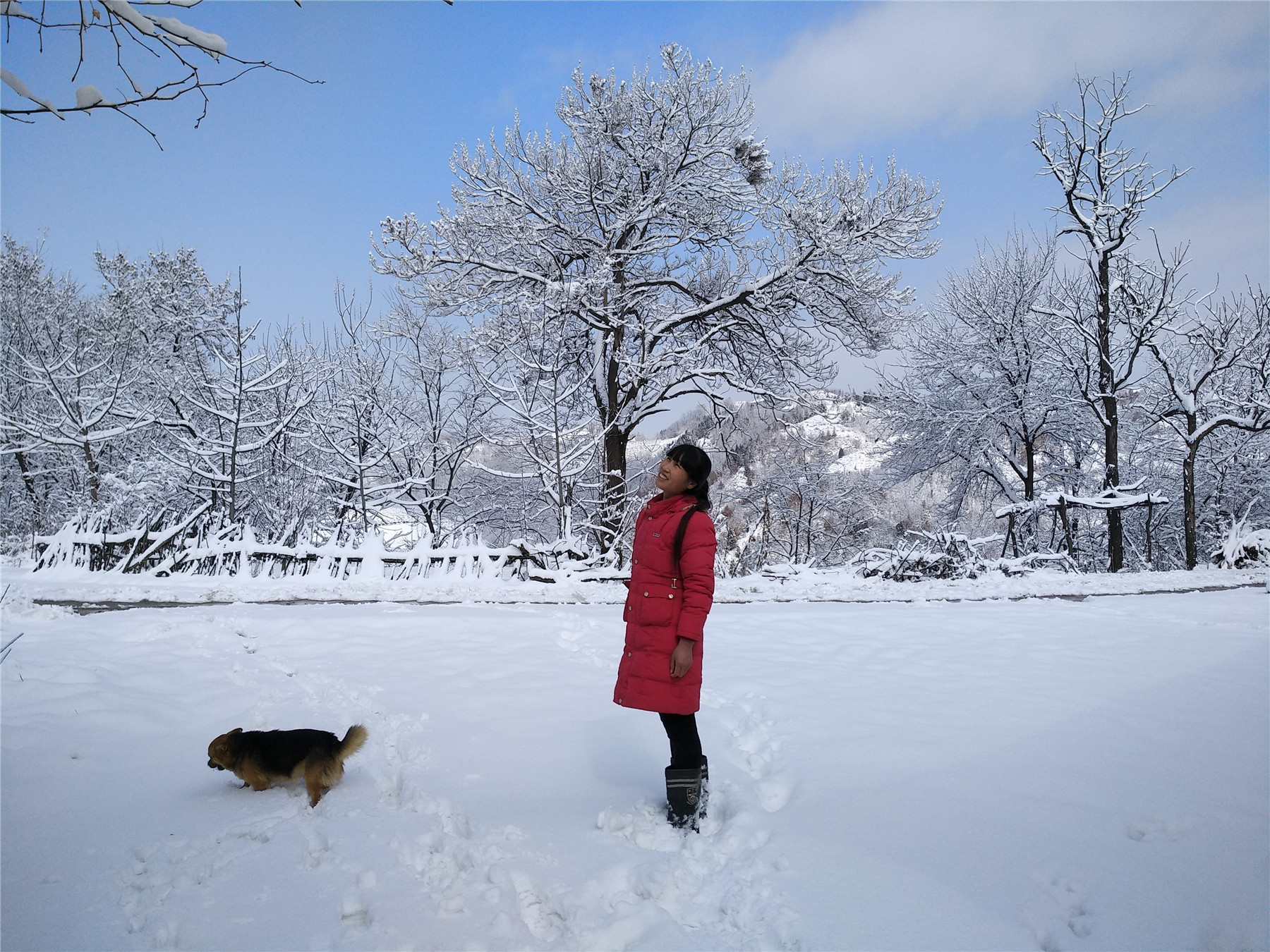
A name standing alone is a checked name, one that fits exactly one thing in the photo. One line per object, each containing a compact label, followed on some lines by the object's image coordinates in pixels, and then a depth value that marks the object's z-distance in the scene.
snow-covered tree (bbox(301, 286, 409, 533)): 16.73
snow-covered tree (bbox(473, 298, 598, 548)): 14.09
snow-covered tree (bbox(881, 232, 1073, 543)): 18.94
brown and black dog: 3.10
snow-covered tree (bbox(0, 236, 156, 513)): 16.34
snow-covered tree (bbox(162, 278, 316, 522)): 14.38
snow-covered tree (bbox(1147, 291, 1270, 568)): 15.45
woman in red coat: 2.96
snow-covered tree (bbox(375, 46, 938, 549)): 13.66
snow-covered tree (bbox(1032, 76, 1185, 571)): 16.44
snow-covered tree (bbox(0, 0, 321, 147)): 1.73
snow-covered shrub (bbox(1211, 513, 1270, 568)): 13.49
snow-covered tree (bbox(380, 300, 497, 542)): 18.58
